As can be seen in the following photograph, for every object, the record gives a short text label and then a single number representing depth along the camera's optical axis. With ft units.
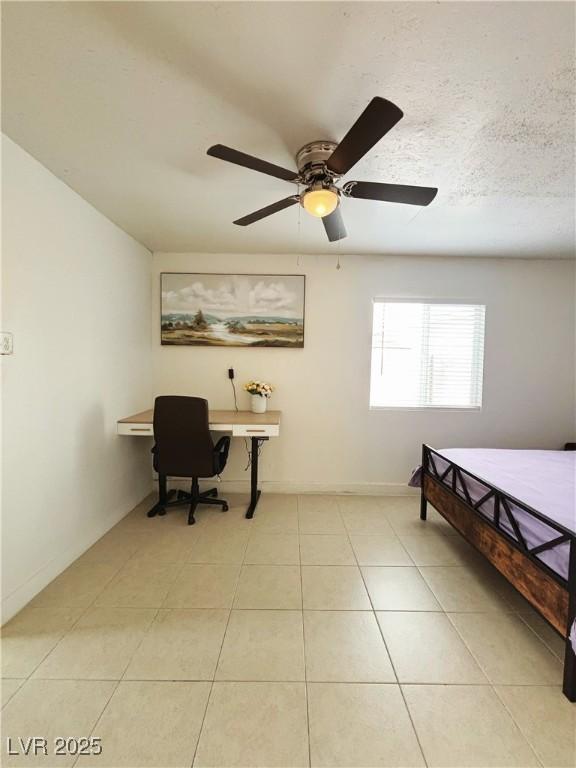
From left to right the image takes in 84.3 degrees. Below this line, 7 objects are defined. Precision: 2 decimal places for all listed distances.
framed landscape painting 11.22
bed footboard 4.42
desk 9.16
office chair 8.72
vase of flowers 10.65
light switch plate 5.42
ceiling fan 4.39
